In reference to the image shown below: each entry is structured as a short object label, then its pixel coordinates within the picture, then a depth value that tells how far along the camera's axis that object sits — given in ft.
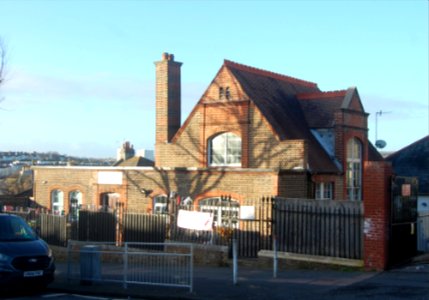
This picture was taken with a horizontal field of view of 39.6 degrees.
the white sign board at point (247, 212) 59.82
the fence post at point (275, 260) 50.07
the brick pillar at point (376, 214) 49.70
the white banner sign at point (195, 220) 57.21
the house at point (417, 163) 116.78
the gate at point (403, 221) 51.93
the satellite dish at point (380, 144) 113.29
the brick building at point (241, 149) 74.74
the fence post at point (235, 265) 44.53
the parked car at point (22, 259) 42.68
